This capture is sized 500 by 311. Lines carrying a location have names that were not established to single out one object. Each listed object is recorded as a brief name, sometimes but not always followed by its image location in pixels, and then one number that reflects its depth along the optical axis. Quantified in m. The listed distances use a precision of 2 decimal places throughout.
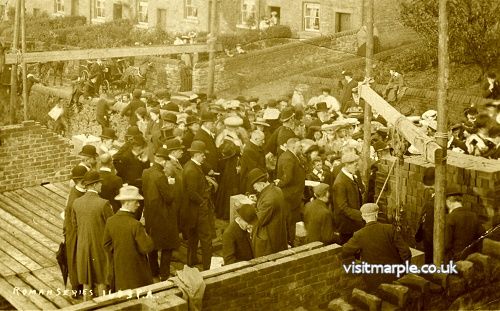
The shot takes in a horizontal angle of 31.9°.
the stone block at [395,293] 9.25
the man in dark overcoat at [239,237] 9.69
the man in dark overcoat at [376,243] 9.54
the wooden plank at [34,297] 10.48
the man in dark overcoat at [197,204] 11.54
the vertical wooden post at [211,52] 22.12
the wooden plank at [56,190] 15.13
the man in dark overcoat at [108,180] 11.59
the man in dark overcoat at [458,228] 10.10
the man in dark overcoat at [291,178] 12.26
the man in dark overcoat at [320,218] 10.37
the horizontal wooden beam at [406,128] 9.79
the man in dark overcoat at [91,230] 10.15
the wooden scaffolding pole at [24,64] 16.47
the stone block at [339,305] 9.09
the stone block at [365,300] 9.15
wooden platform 10.81
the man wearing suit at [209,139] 13.52
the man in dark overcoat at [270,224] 10.38
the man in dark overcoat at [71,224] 10.48
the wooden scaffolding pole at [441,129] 9.65
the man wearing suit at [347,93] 20.59
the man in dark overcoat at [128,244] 9.59
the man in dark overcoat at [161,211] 11.16
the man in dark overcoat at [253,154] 13.09
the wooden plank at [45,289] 10.64
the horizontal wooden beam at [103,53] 18.05
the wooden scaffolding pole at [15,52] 16.86
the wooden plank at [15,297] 10.52
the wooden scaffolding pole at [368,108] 12.84
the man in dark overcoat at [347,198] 11.27
